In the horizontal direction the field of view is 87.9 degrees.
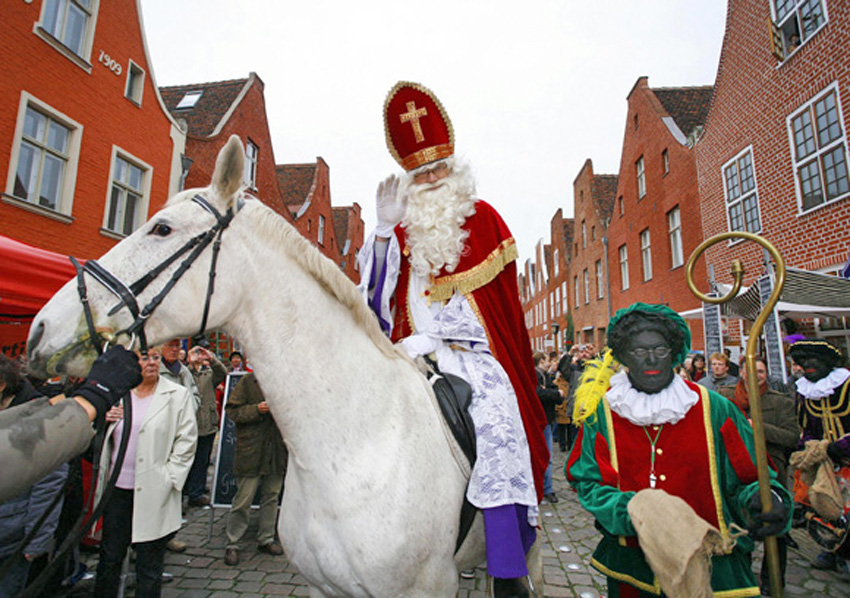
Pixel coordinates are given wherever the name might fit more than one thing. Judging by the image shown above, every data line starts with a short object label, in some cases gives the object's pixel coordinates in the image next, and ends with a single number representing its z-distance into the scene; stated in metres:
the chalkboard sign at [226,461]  5.60
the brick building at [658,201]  15.05
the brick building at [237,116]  16.62
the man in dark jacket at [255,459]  4.96
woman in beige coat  3.45
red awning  3.70
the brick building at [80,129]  8.61
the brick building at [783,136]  8.66
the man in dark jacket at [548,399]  6.62
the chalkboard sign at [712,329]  8.08
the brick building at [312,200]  22.70
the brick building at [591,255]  23.77
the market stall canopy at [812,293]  6.07
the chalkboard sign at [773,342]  6.51
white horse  1.78
